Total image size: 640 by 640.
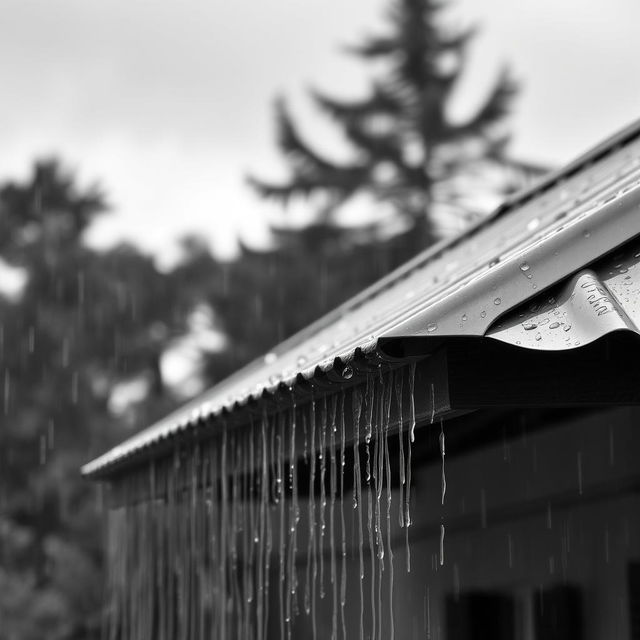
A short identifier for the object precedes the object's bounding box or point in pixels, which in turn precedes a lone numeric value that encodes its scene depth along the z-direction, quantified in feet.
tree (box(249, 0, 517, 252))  69.92
